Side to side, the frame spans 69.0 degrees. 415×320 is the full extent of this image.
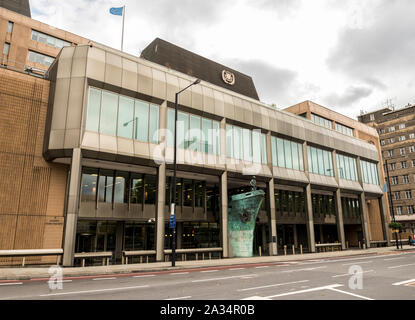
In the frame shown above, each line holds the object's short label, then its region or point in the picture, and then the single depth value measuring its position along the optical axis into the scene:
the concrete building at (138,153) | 20.69
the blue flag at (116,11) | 28.16
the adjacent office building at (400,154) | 70.12
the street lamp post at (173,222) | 19.08
